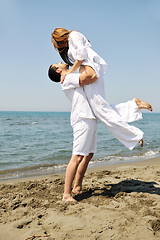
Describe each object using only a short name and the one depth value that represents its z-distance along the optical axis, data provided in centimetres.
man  296
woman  284
